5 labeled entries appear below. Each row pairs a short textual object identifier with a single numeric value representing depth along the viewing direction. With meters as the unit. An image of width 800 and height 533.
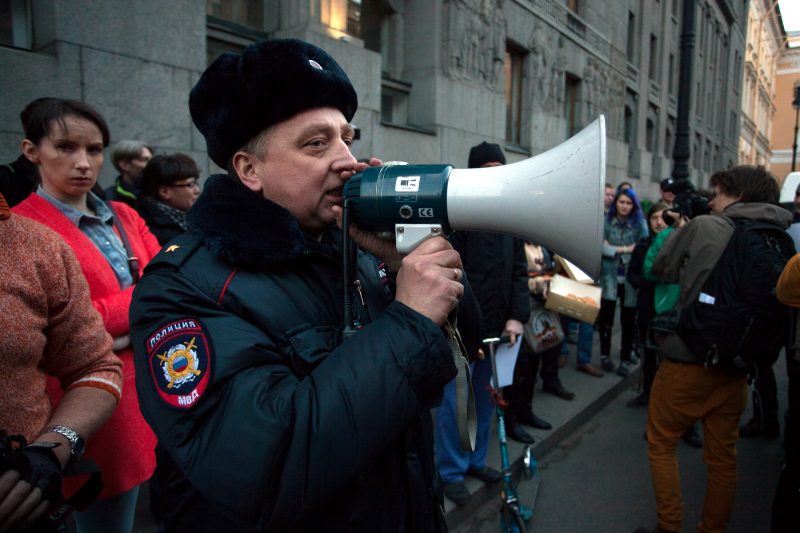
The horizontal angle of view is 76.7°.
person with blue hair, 5.59
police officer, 0.89
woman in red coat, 1.90
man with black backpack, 2.48
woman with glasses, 2.93
